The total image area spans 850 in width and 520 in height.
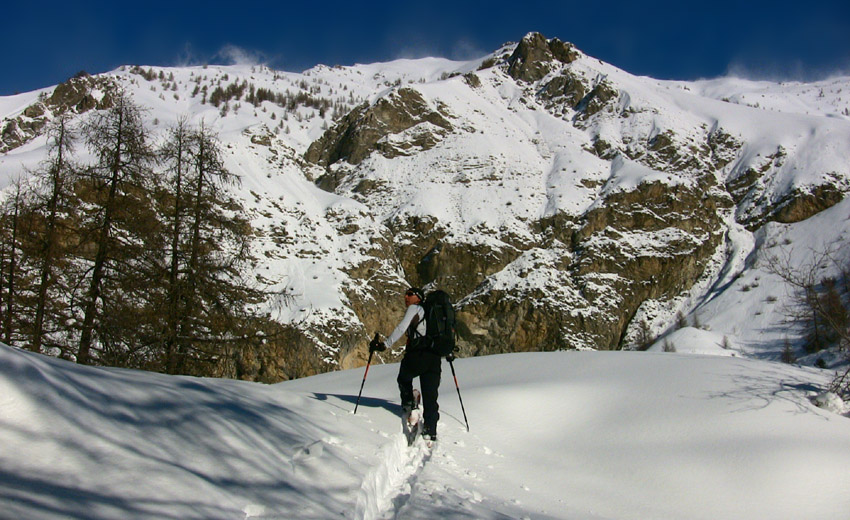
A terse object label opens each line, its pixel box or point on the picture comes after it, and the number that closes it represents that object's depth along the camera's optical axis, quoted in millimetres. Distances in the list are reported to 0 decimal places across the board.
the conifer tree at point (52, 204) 9328
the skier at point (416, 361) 5840
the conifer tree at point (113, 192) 8914
